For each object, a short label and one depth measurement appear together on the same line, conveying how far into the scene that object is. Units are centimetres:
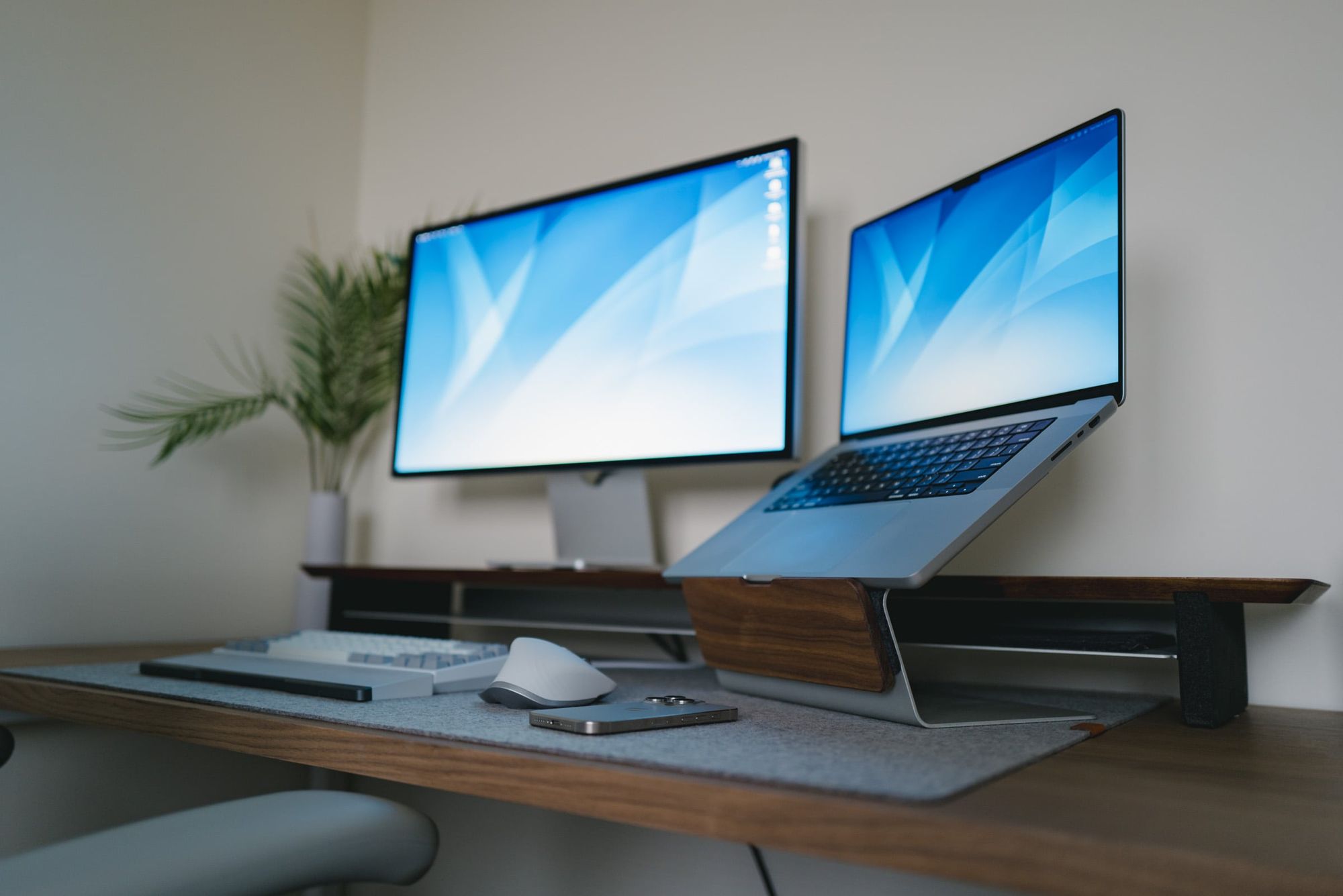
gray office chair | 42
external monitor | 120
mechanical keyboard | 83
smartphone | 63
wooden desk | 39
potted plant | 159
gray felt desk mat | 51
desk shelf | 77
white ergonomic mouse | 75
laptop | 76
